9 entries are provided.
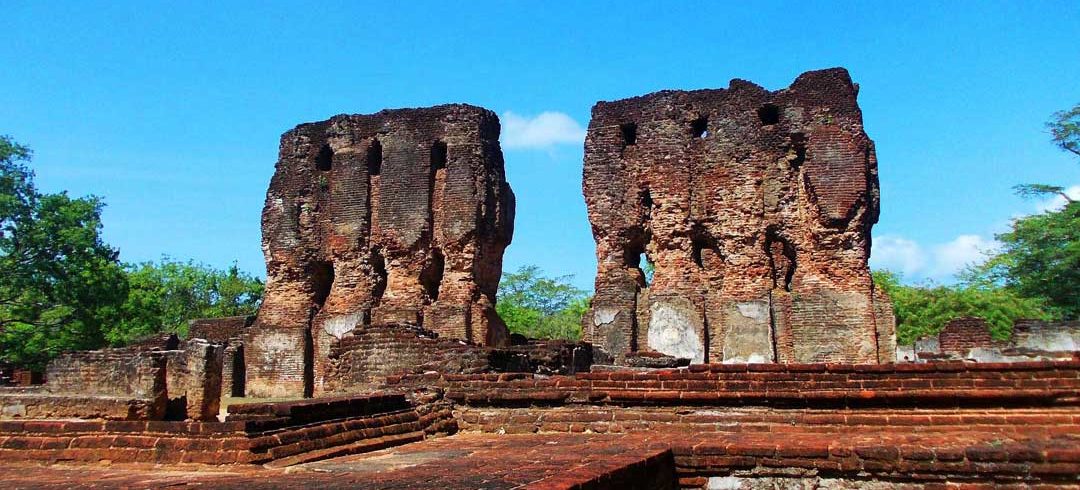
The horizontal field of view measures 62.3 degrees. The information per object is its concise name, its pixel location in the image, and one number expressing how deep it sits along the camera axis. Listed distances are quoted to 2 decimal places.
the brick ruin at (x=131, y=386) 7.91
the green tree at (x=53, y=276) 24.23
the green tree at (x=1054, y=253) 28.12
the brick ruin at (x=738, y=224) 17.38
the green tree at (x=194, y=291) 37.78
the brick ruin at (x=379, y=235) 19.16
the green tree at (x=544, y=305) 42.81
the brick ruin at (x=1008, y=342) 18.08
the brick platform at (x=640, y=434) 5.13
